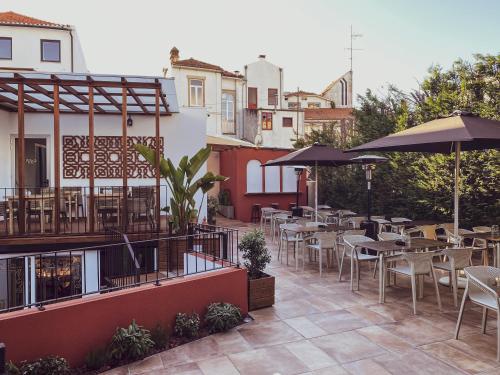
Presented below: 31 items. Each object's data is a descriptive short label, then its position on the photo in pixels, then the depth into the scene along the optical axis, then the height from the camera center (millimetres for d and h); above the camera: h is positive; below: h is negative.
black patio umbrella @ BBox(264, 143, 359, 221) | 10273 +653
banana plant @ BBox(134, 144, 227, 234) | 8383 -24
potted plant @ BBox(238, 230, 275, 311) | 6396 -1409
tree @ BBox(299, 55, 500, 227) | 9492 +495
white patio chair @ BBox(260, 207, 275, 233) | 13562 -1077
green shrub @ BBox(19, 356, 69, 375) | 4258 -1882
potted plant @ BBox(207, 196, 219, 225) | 12820 -952
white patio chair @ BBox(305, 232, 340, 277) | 8195 -1153
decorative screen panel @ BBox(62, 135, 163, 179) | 12008 +754
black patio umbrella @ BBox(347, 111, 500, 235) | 5711 +679
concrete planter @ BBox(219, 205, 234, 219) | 17609 -1219
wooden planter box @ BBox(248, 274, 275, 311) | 6387 -1679
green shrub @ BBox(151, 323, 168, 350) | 5172 -1904
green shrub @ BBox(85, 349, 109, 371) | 4711 -1987
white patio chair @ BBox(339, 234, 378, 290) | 7201 -1196
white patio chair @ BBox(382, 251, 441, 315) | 6047 -1231
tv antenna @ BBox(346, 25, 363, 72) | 30781 +10631
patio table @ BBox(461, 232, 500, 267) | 7169 -992
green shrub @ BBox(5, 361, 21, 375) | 4109 -1824
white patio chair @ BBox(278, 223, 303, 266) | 9117 -1152
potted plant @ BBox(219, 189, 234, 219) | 17688 -944
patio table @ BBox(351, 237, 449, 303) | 6473 -1021
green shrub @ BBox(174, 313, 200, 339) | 5433 -1861
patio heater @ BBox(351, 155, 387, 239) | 9141 -109
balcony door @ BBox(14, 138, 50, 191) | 13346 +668
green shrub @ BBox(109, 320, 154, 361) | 4820 -1876
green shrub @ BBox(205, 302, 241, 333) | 5598 -1811
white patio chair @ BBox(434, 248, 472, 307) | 6055 -1157
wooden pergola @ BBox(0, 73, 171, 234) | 8453 +2067
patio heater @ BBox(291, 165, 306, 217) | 13730 -842
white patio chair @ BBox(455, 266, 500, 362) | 4789 -1258
